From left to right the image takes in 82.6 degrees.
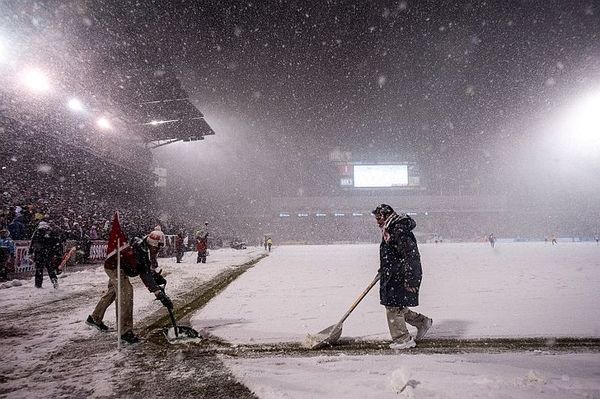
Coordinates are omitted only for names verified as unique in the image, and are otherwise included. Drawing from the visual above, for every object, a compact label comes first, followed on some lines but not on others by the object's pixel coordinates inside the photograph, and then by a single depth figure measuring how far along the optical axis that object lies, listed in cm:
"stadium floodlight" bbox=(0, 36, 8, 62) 1431
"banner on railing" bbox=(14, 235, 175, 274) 1107
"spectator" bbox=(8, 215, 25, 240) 1213
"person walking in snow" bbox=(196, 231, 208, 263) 1706
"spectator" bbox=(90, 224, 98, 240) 1704
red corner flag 445
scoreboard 5819
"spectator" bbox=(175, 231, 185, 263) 1709
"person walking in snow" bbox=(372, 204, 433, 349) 394
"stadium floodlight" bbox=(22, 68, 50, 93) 1649
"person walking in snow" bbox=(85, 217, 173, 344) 433
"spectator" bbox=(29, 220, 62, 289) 858
